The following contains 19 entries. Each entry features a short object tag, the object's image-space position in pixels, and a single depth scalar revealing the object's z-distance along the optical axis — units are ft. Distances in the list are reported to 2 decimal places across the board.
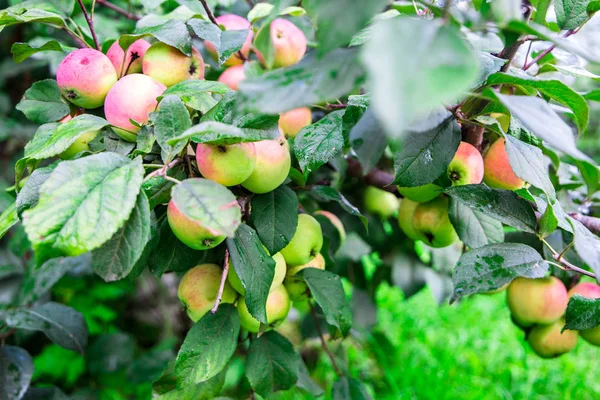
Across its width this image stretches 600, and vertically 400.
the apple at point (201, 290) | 2.15
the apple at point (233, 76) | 2.50
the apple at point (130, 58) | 2.19
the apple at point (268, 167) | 1.90
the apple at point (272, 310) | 2.22
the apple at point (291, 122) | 2.58
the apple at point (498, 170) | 2.29
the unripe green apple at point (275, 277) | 2.12
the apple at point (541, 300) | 2.55
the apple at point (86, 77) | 2.00
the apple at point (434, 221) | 2.48
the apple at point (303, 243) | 2.28
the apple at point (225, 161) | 1.71
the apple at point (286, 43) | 2.57
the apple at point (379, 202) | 3.61
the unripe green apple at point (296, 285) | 2.38
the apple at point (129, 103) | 1.92
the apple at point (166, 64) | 2.14
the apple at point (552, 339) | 2.70
